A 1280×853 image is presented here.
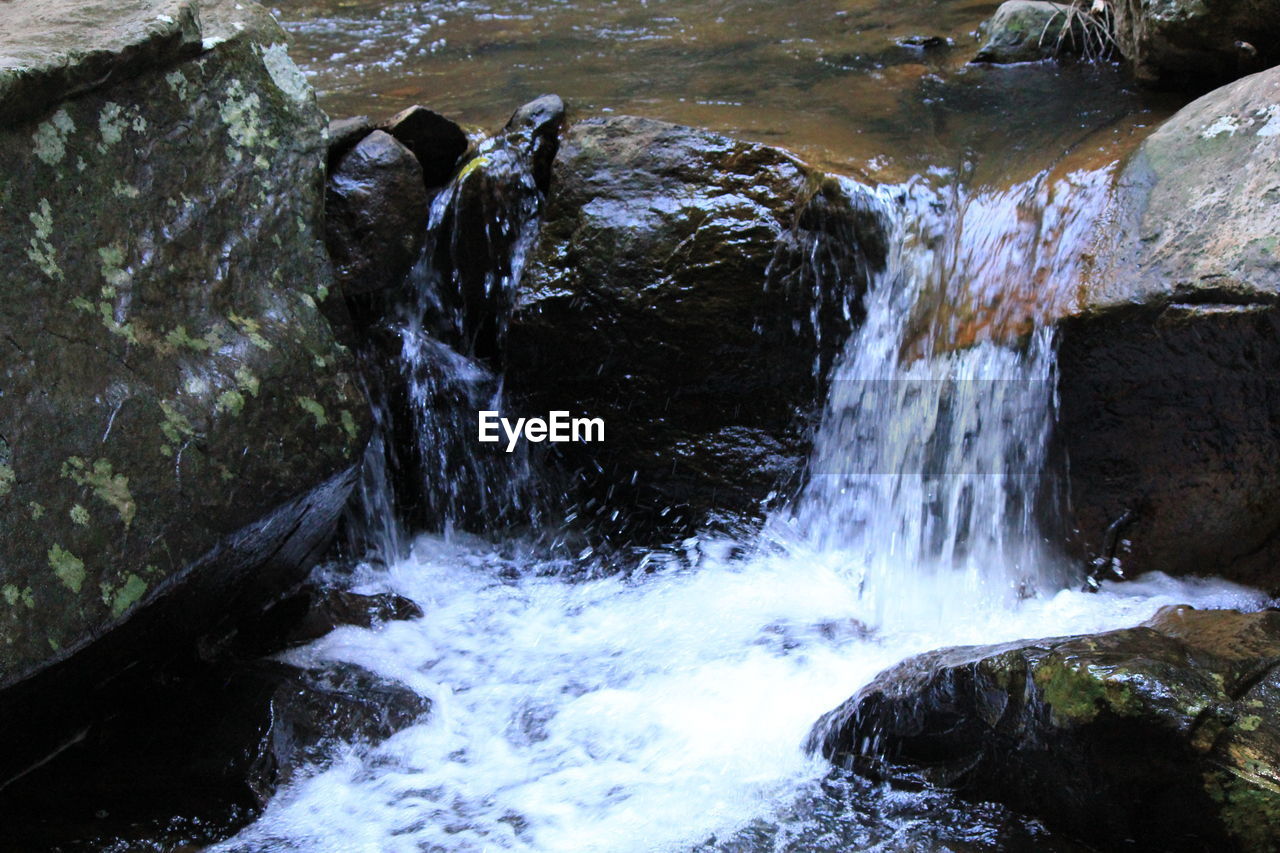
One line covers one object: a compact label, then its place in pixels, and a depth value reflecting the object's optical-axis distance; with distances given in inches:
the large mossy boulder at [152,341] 119.2
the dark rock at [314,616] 162.2
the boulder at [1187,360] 139.7
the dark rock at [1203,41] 177.6
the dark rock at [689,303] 173.5
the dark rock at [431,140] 187.6
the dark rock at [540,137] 187.2
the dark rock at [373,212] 175.9
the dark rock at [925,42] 252.4
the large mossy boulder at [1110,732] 99.0
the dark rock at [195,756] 127.3
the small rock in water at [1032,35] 234.1
